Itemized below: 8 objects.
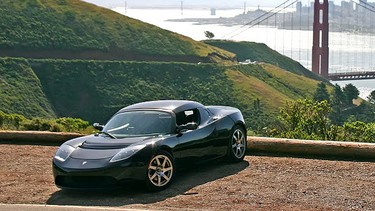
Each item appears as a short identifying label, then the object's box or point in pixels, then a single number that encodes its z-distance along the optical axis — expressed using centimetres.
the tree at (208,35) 17312
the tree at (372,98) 10925
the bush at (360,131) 3109
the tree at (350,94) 10481
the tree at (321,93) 10311
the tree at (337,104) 9372
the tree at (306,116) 3070
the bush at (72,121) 1330
